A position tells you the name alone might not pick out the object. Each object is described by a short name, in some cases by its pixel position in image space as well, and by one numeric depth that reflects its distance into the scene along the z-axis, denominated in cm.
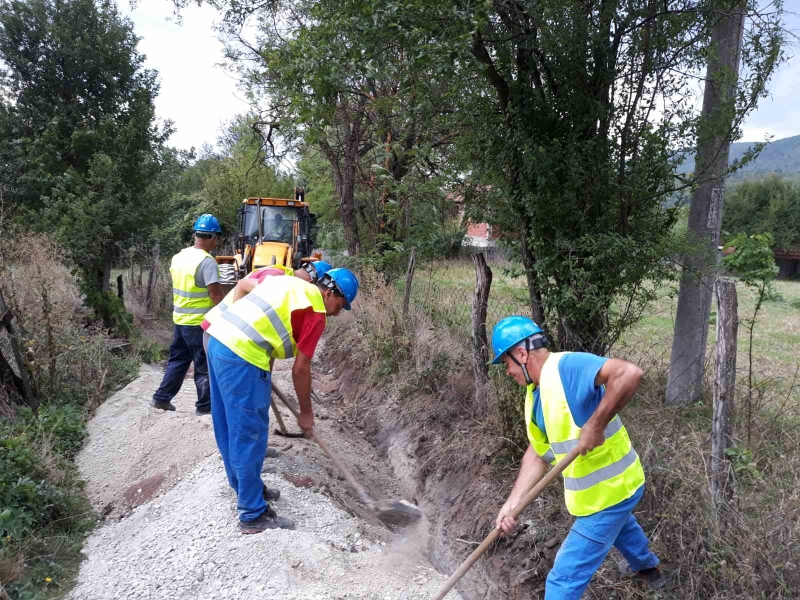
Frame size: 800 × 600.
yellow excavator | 1177
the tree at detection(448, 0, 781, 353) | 399
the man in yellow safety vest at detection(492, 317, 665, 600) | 239
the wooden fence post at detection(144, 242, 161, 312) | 1205
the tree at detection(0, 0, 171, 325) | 1055
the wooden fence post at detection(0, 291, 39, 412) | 504
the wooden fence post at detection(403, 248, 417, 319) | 726
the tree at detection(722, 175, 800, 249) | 3406
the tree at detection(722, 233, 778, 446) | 327
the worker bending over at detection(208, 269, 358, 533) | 345
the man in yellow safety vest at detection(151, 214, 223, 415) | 543
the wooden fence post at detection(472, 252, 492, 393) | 519
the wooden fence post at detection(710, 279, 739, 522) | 289
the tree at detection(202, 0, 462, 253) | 394
